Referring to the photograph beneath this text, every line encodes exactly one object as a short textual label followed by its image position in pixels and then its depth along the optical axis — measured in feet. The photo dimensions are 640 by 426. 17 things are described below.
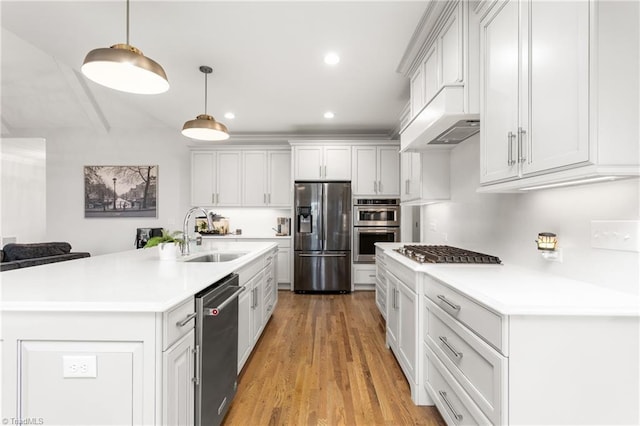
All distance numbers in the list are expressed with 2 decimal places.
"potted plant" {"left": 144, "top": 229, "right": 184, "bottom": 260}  7.13
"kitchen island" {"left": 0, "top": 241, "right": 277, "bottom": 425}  3.73
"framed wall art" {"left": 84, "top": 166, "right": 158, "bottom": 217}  18.44
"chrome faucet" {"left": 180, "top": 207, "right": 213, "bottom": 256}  7.94
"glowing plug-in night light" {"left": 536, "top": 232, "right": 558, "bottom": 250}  5.06
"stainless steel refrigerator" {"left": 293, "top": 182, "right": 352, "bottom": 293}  15.70
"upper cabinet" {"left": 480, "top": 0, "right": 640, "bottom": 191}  3.27
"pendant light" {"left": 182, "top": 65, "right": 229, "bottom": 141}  8.86
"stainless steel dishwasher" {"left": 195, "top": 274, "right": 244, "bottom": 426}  4.74
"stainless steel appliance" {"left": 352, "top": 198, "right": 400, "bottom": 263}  15.97
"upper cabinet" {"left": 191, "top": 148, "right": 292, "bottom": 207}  17.40
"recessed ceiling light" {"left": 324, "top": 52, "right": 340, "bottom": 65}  9.14
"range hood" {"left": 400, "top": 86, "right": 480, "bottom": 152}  6.01
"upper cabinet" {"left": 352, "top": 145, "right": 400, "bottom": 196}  16.26
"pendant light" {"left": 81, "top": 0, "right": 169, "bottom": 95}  5.16
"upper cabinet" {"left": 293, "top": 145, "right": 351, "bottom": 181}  16.26
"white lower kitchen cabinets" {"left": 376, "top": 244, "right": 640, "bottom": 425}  3.40
